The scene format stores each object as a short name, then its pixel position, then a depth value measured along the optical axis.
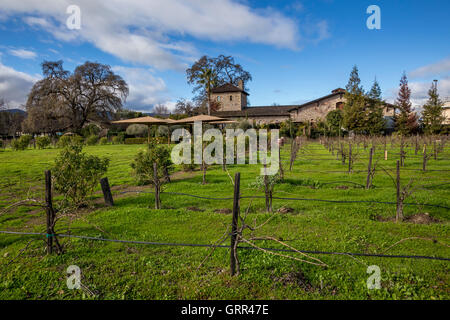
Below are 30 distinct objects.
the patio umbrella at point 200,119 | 17.49
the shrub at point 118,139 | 29.79
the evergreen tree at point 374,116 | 32.75
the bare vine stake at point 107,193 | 6.20
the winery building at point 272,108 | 38.34
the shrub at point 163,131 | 30.05
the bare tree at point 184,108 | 39.16
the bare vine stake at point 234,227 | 3.15
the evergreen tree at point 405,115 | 35.28
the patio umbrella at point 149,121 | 17.69
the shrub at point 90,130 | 32.02
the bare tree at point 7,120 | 40.94
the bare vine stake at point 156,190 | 5.94
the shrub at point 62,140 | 22.25
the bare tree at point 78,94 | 31.41
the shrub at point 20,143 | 21.30
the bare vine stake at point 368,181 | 7.09
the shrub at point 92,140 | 26.81
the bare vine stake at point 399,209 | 5.00
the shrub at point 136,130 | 31.75
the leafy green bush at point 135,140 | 28.85
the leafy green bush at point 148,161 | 8.44
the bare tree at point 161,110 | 68.88
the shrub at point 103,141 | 28.39
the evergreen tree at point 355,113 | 32.53
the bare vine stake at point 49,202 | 3.58
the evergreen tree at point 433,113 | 32.09
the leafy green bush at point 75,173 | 6.08
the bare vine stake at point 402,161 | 10.78
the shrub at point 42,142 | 22.83
